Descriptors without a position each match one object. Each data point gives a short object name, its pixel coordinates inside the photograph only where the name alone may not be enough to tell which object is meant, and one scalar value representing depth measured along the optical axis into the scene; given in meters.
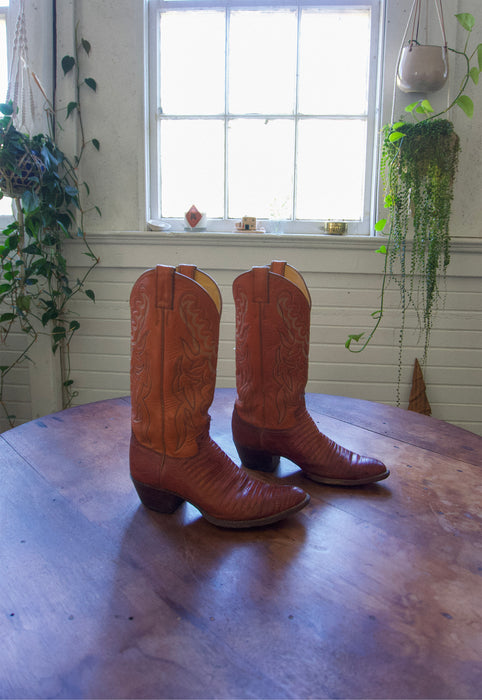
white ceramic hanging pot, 2.05
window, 2.36
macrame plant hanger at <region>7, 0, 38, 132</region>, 2.13
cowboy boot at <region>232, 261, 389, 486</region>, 0.97
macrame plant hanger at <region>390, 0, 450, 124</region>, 2.10
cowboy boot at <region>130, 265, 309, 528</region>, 0.81
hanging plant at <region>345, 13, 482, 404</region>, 2.12
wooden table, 0.51
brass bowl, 2.36
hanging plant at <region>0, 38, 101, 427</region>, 2.08
